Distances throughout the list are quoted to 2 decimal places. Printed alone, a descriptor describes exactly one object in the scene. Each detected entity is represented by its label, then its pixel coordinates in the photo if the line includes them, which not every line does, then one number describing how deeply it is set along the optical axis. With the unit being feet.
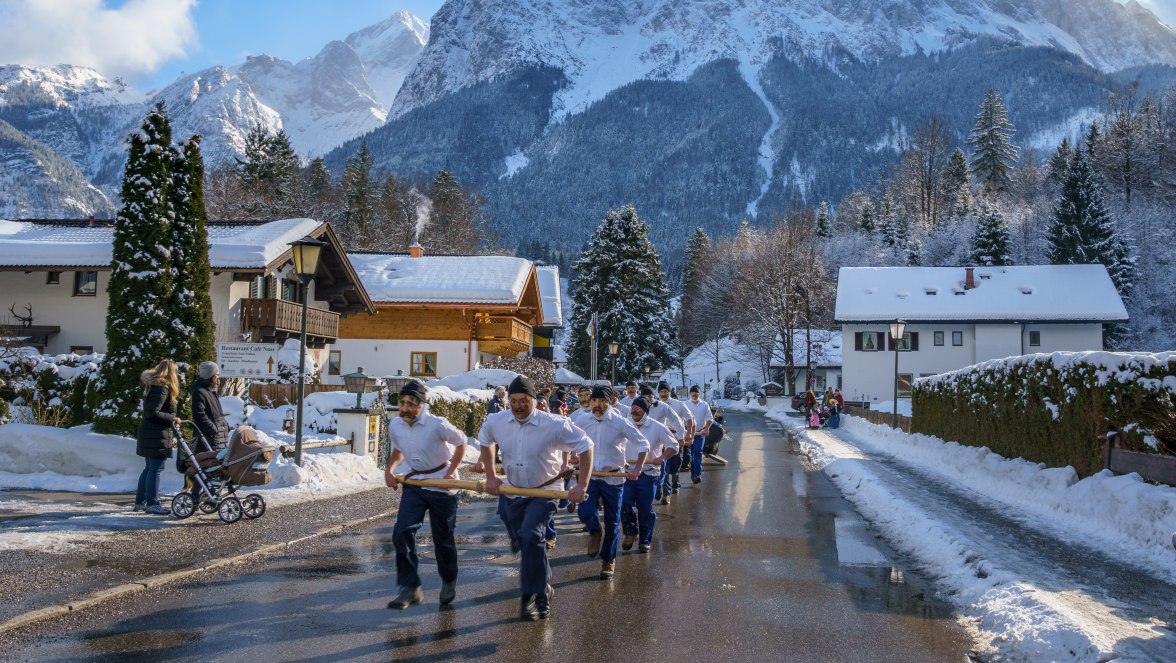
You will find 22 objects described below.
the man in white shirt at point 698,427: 59.67
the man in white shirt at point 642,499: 33.96
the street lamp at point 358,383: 63.57
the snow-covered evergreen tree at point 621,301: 201.77
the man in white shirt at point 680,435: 49.70
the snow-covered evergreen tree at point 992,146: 313.73
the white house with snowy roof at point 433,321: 132.16
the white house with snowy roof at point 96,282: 90.48
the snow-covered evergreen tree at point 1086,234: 207.31
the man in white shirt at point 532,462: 23.32
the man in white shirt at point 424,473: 24.32
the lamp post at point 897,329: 102.18
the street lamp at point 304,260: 50.55
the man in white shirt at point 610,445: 31.40
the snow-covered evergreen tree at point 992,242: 226.17
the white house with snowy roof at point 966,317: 180.96
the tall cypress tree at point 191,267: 54.08
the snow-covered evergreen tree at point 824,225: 358.23
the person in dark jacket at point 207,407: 38.47
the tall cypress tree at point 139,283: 51.62
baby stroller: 36.99
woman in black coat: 37.78
